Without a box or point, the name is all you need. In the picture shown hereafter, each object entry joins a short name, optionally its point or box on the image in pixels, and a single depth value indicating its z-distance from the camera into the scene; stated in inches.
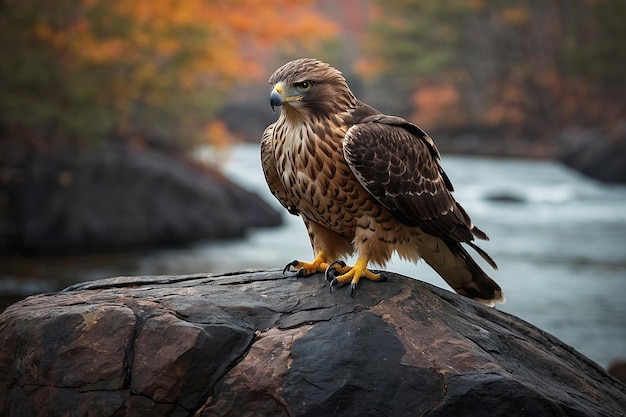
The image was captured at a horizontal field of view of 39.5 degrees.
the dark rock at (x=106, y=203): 509.7
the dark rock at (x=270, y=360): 144.3
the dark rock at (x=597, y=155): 934.4
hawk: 166.2
